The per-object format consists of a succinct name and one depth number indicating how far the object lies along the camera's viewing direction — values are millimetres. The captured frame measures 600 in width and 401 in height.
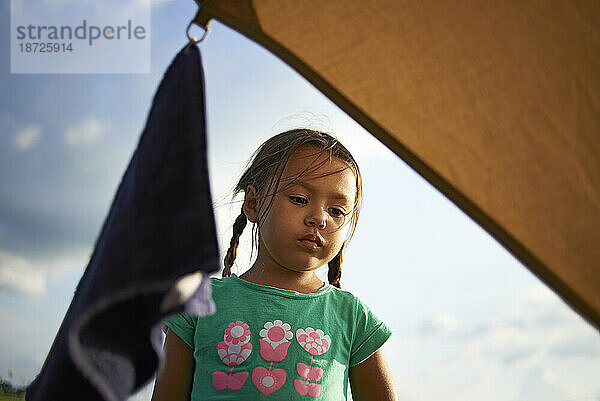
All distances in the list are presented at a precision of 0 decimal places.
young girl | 1287
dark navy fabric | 792
